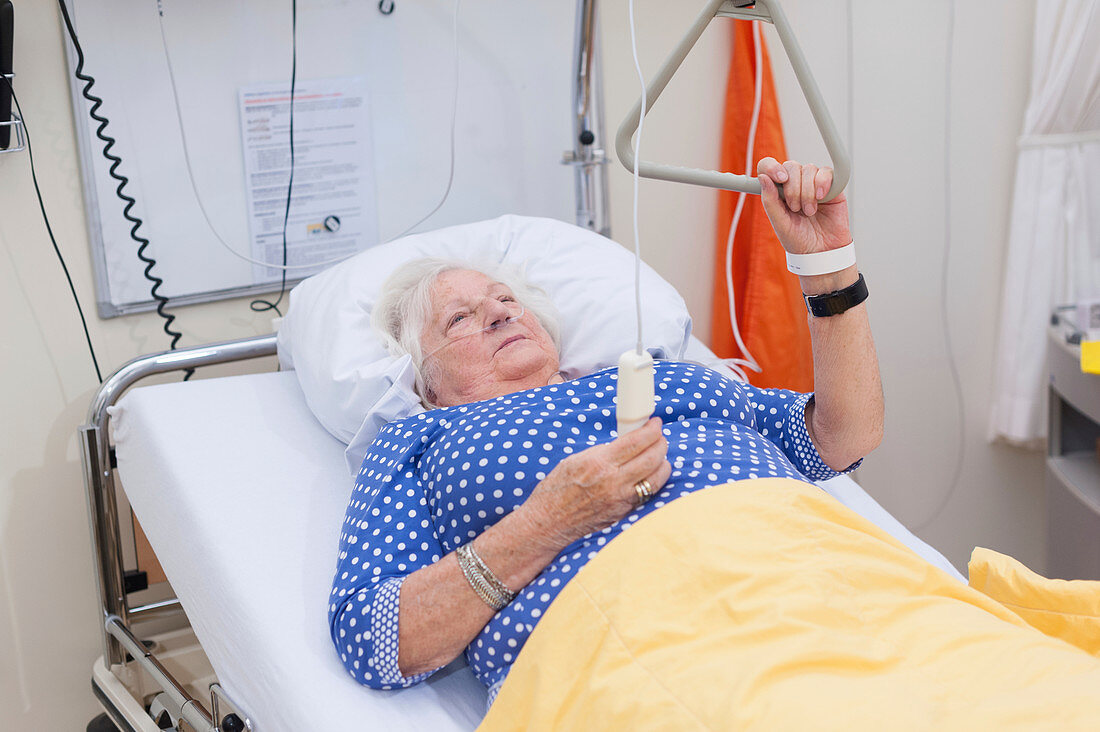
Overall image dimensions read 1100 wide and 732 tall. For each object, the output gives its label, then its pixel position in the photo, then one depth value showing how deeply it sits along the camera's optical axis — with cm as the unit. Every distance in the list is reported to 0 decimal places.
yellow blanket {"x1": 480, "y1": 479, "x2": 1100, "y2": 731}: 95
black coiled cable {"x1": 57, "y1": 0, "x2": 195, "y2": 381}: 173
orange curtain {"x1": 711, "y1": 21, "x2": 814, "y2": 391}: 233
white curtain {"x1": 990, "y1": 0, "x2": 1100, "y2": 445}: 217
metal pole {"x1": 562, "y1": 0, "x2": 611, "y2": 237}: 202
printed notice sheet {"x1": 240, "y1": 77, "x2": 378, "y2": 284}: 193
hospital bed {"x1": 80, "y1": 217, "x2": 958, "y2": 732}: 123
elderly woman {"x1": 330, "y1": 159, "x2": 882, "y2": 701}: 117
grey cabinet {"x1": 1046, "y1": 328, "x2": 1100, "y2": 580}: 203
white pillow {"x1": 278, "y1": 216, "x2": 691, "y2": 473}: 155
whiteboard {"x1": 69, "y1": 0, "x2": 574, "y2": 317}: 181
